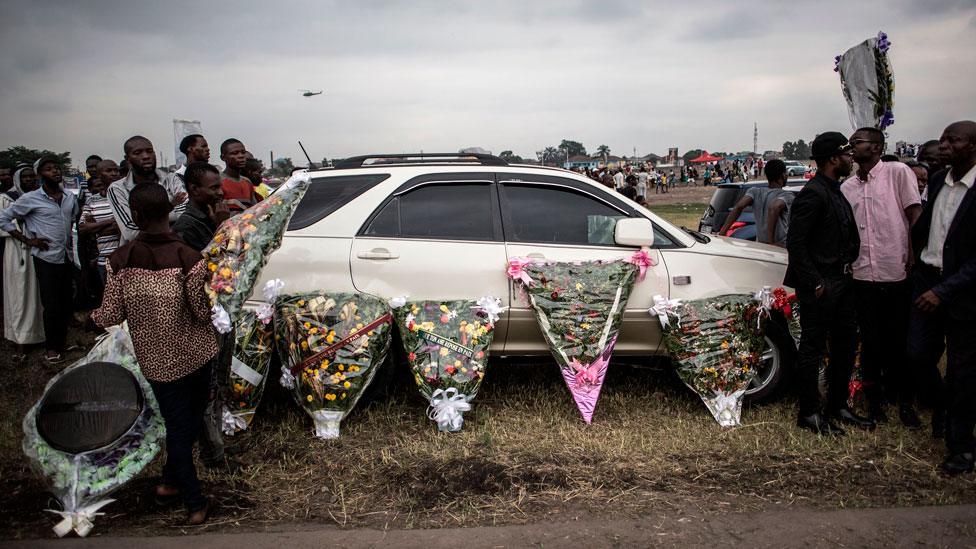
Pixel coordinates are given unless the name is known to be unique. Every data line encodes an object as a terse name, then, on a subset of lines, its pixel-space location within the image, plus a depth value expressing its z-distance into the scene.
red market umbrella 73.16
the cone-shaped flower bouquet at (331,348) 4.49
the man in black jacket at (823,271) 4.28
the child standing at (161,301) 3.22
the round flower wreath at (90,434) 3.48
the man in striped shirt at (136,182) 4.93
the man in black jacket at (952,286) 3.89
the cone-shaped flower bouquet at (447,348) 4.57
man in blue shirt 6.42
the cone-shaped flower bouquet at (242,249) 3.33
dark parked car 9.73
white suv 4.77
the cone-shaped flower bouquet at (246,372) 4.54
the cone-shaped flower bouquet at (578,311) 4.67
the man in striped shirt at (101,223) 6.43
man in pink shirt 4.60
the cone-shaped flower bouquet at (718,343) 4.68
